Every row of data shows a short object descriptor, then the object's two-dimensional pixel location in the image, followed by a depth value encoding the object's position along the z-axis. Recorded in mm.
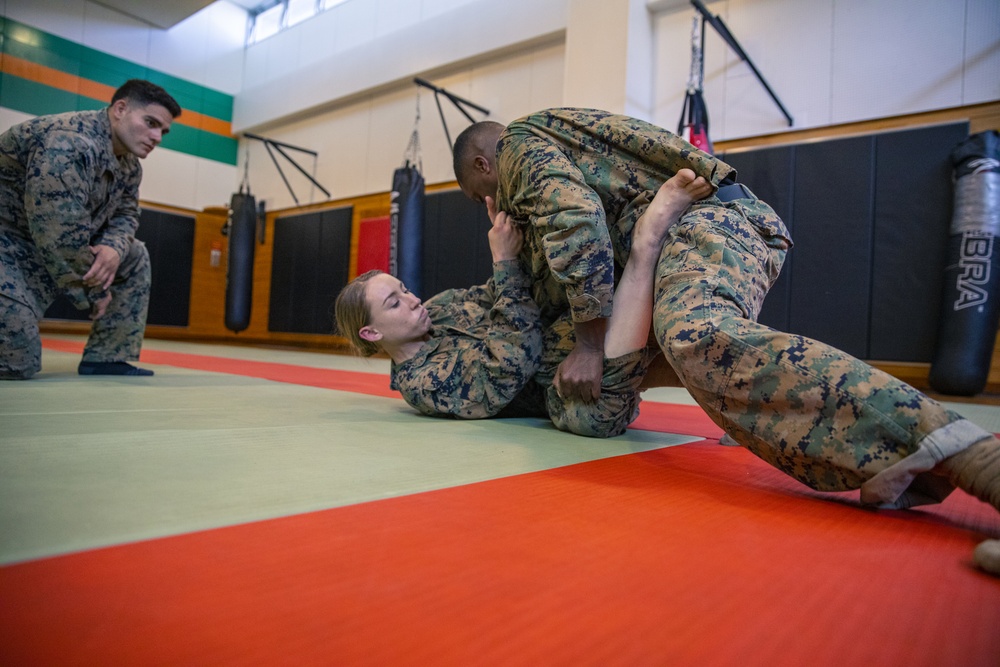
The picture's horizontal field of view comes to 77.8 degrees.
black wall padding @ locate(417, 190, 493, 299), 6586
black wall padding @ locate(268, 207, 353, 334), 8297
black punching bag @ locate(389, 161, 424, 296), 6155
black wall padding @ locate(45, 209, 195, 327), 9047
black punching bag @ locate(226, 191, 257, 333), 7891
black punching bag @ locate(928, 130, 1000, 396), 3777
